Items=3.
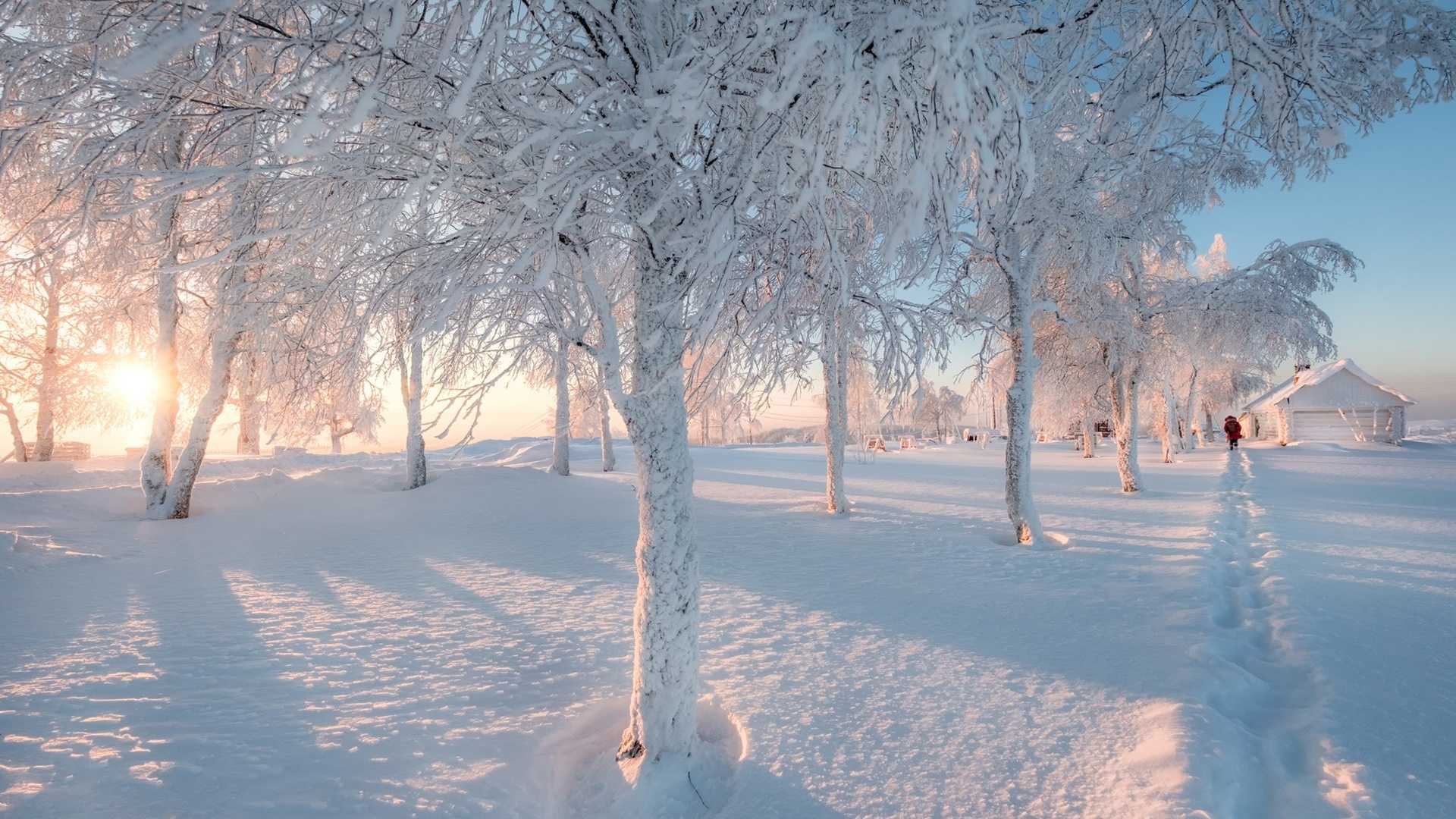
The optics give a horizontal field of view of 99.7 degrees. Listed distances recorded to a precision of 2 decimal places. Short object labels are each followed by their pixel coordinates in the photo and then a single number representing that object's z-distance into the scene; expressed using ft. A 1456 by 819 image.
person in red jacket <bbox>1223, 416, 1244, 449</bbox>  91.09
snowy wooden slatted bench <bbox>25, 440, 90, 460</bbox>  70.28
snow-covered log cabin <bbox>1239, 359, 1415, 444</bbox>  96.94
